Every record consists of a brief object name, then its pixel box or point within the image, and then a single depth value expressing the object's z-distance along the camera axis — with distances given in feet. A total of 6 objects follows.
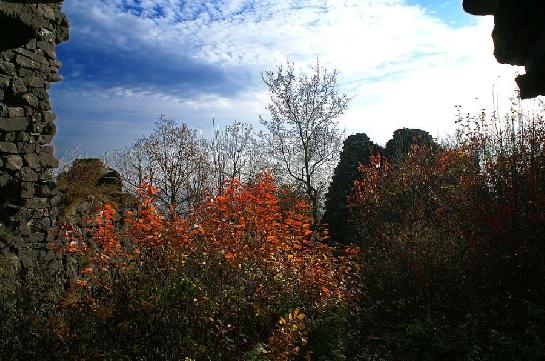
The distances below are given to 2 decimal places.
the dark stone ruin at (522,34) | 8.72
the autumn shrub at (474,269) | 20.68
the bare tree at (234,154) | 110.63
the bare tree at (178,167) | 99.19
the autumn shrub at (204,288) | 14.89
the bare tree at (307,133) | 78.02
